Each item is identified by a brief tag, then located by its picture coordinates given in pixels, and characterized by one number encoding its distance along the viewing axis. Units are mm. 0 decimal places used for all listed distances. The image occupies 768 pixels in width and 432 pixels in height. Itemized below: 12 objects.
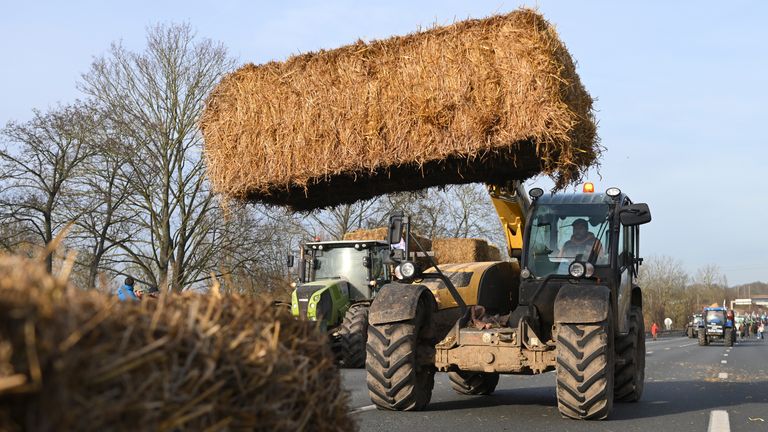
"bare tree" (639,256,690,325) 107812
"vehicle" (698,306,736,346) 45844
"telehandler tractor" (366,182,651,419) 8555
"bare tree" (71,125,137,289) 31469
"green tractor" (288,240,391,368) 17406
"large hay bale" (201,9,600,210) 8523
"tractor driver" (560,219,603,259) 10102
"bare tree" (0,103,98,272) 29516
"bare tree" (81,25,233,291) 33469
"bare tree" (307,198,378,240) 49794
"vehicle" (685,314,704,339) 50091
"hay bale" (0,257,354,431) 1976
